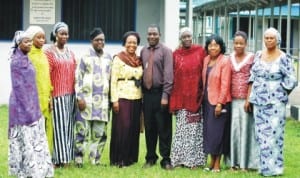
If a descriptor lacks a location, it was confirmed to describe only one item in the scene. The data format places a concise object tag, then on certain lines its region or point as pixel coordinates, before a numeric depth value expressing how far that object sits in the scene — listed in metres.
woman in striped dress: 7.99
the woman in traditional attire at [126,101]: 8.19
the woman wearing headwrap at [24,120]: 7.11
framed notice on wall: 14.34
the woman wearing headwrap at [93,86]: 8.15
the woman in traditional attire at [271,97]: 7.85
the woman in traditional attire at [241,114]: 8.00
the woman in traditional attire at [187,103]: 8.10
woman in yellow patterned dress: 7.60
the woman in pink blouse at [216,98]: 7.97
